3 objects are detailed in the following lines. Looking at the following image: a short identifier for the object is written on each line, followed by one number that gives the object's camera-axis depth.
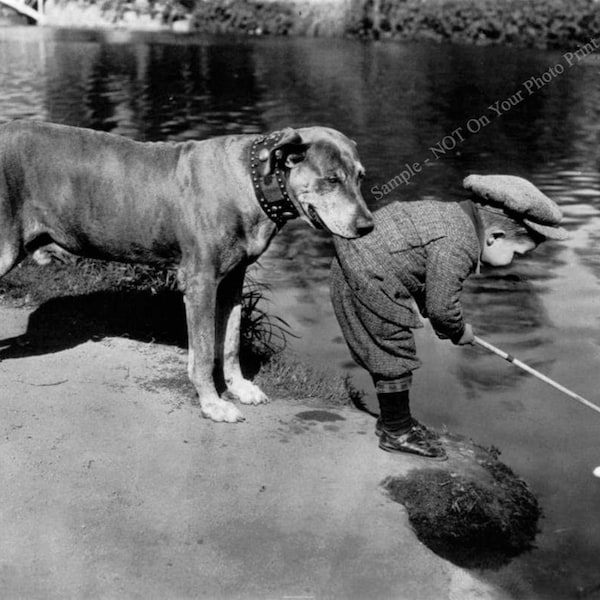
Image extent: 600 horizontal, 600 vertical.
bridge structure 47.94
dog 5.20
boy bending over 5.18
